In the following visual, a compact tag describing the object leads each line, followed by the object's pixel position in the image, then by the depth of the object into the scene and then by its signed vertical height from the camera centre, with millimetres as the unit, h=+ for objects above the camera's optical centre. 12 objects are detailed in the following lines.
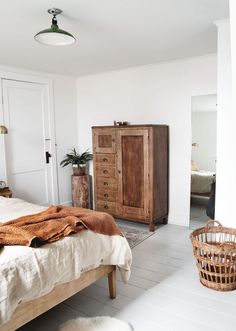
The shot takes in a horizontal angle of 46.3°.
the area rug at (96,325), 1914 -1283
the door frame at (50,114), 4004 +489
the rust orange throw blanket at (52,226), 1736 -577
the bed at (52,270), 1511 -816
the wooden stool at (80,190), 4621 -788
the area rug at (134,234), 3491 -1252
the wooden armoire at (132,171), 3750 -419
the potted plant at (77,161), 4739 -311
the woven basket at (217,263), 2297 -1037
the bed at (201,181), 3734 -565
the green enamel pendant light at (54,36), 2174 +868
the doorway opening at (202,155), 3666 -202
